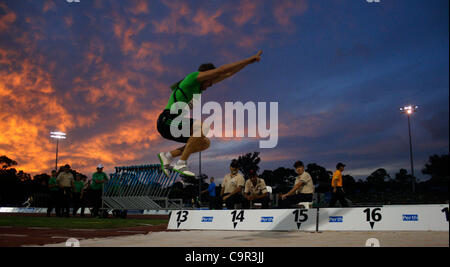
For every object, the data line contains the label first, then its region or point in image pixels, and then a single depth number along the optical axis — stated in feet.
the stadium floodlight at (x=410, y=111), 137.33
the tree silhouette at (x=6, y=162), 240.94
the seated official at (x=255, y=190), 35.84
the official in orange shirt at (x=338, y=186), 40.22
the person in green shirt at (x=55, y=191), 54.75
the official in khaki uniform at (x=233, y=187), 36.50
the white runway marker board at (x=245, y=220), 26.37
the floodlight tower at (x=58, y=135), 130.06
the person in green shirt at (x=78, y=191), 57.47
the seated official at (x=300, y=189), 30.32
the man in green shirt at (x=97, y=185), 52.09
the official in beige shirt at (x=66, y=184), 53.16
